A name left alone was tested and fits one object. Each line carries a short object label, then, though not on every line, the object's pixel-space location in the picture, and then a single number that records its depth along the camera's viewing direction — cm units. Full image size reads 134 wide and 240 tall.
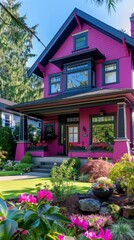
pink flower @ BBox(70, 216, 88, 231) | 180
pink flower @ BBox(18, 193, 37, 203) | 187
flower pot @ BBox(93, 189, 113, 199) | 483
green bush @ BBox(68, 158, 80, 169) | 1029
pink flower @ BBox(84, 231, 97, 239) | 143
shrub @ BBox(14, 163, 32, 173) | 1086
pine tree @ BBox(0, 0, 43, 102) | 2512
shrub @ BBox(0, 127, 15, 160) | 1409
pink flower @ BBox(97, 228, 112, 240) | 144
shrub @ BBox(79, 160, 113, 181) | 826
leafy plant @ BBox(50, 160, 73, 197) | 472
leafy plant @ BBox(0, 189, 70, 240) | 123
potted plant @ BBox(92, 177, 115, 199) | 484
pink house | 1091
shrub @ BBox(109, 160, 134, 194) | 452
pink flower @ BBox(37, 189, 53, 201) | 187
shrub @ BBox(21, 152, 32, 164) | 1185
